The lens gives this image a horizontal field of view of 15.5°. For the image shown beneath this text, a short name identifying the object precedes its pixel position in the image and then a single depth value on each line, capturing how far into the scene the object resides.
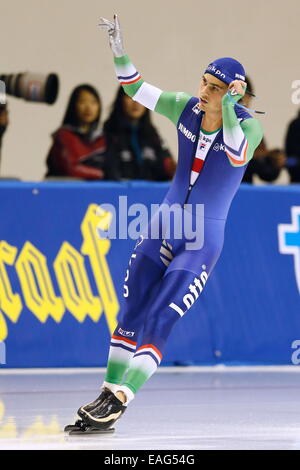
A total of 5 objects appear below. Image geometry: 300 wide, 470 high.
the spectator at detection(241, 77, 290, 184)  10.72
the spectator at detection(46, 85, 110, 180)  10.01
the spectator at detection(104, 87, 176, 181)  10.32
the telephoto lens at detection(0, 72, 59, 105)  10.68
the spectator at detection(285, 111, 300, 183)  10.91
